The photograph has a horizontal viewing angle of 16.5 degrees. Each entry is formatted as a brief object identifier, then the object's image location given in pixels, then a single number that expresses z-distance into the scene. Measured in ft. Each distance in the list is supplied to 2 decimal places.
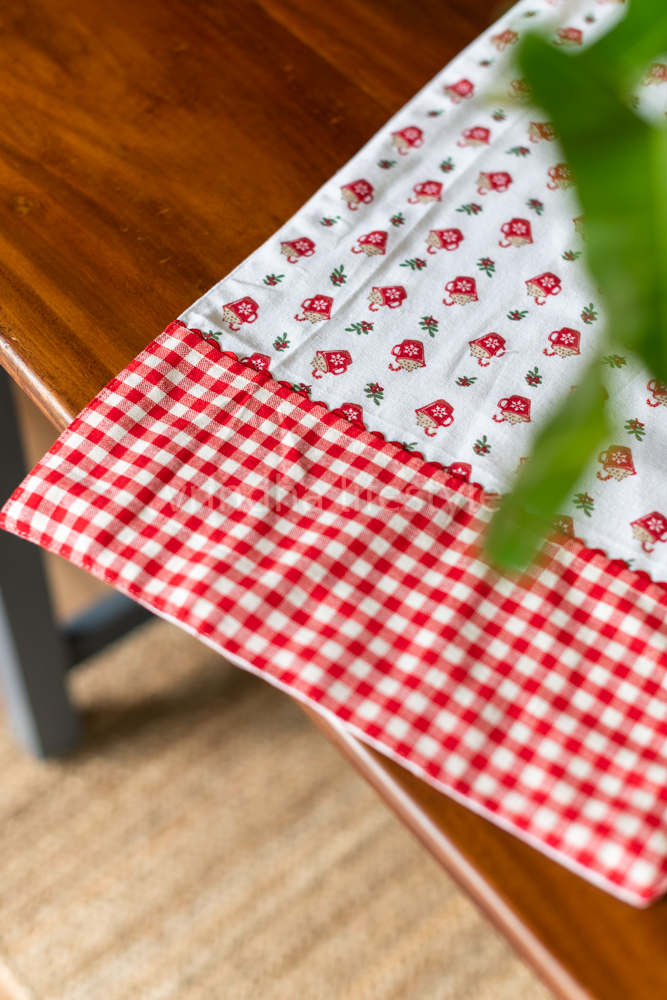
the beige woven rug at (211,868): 6.42
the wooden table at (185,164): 3.85
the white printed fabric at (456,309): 4.19
